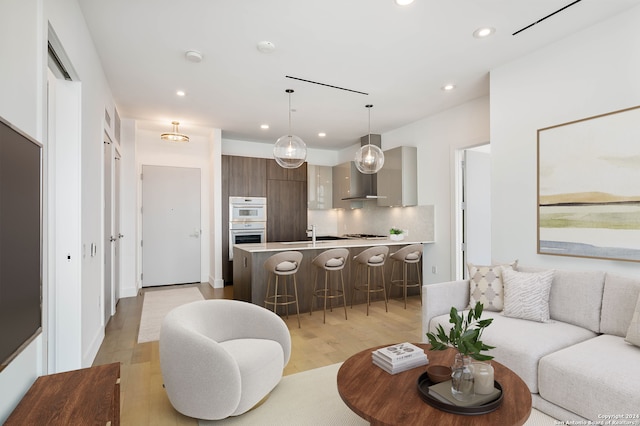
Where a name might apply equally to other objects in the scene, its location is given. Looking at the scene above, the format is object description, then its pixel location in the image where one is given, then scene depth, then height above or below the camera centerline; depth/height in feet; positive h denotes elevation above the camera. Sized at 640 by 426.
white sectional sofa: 5.95 -2.85
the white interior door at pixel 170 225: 20.36 -0.69
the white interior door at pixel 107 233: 12.55 -0.75
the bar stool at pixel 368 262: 14.90 -2.18
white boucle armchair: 6.49 -3.08
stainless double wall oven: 21.07 -0.40
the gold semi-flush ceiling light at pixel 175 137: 17.04 +3.91
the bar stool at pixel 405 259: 15.71 -2.14
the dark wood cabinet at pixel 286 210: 22.54 +0.25
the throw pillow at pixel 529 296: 8.75 -2.20
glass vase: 5.00 -2.49
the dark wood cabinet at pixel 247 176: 21.36 +2.42
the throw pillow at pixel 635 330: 6.93 -2.44
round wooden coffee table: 4.58 -2.81
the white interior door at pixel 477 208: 16.47 +0.27
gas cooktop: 21.81 -1.53
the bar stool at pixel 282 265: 12.89 -1.97
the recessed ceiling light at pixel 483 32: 9.40 +5.13
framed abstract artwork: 8.48 +0.71
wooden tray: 4.69 -2.74
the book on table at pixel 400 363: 6.01 -2.75
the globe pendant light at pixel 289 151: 12.80 +2.39
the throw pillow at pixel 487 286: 9.64 -2.14
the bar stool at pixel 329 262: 14.03 -2.02
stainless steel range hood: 21.44 +2.06
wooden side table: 3.91 -2.41
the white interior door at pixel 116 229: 15.39 -0.72
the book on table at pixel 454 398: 4.87 -2.72
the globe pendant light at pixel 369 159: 14.43 +2.36
